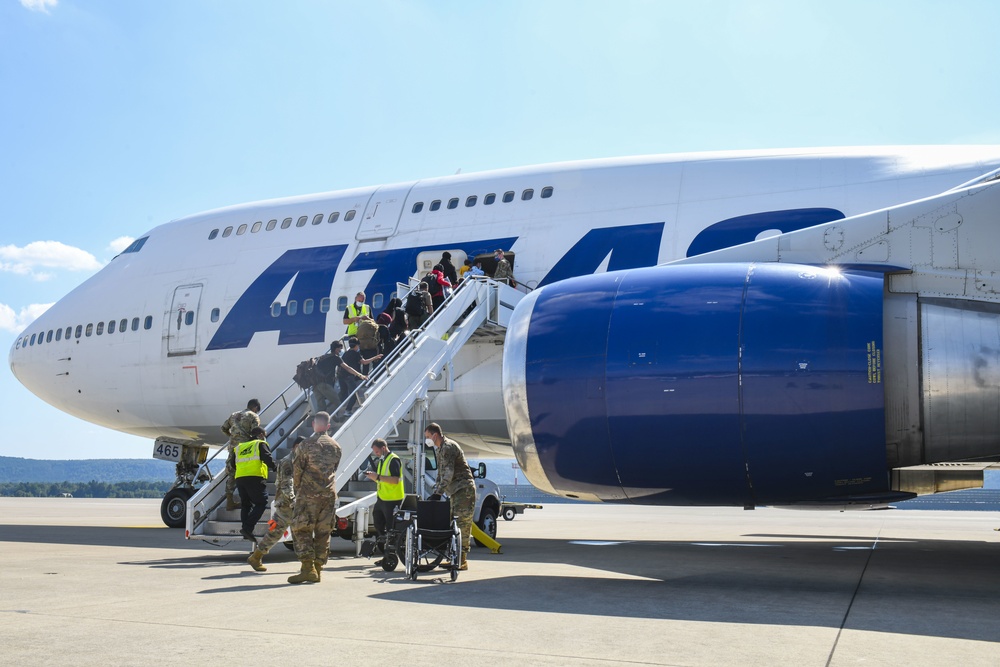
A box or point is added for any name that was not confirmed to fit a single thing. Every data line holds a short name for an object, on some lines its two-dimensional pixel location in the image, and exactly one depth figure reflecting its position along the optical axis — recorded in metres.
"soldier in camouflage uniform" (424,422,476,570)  9.70
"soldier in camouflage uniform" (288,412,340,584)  8.80
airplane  8.24
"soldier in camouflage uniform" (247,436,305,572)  9.51
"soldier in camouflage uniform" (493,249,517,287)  14.81
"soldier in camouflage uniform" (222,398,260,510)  11.53
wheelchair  8.89
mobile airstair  11.88
